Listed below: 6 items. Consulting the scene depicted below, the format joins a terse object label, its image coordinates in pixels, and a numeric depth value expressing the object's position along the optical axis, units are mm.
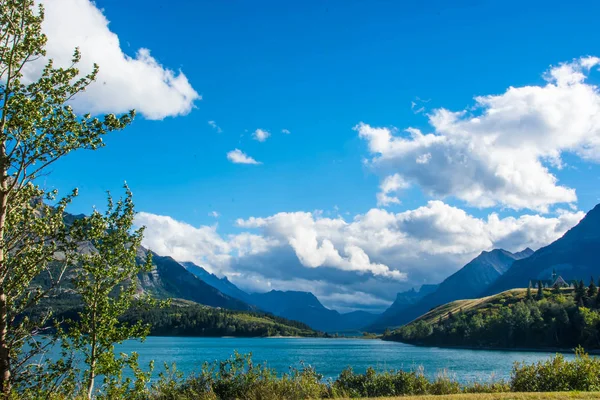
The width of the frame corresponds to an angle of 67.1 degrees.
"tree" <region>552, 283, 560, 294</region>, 192312
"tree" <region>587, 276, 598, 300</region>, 155138
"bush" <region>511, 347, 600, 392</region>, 23984
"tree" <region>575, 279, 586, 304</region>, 152250
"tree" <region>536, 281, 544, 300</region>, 190500
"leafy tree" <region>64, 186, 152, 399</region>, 14576
